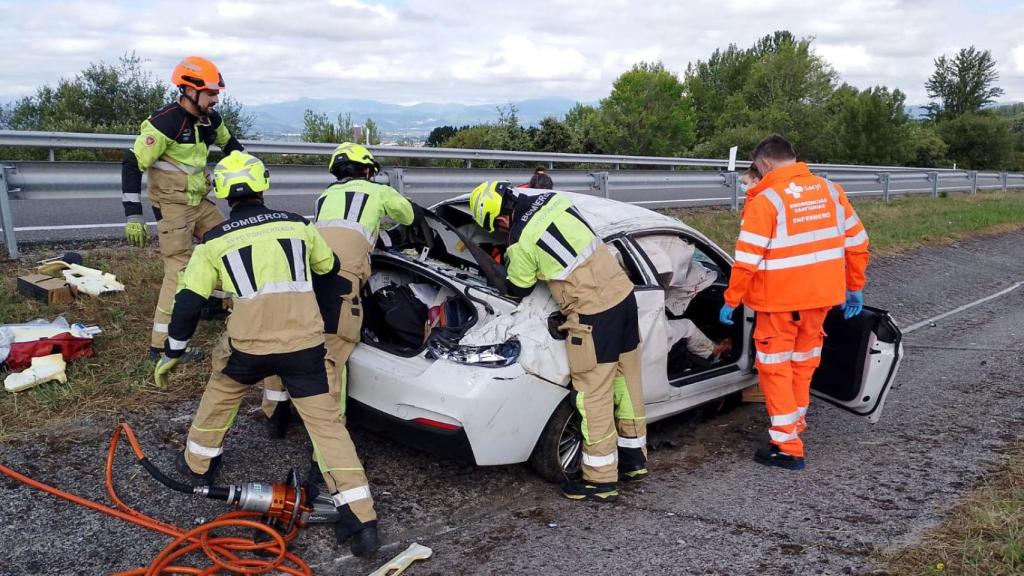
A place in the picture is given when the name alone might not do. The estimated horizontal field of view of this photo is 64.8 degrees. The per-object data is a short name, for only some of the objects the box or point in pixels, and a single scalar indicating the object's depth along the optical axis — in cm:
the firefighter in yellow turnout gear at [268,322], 342
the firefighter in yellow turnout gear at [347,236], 399
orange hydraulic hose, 317
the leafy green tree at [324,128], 1722
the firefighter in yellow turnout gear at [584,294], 397
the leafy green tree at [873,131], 5472
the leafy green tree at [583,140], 3006
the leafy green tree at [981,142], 5625
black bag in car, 428
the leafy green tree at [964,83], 7656
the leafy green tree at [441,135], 3192
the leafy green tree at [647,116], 5400
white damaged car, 372
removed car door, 478
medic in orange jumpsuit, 443
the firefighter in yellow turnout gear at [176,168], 510
